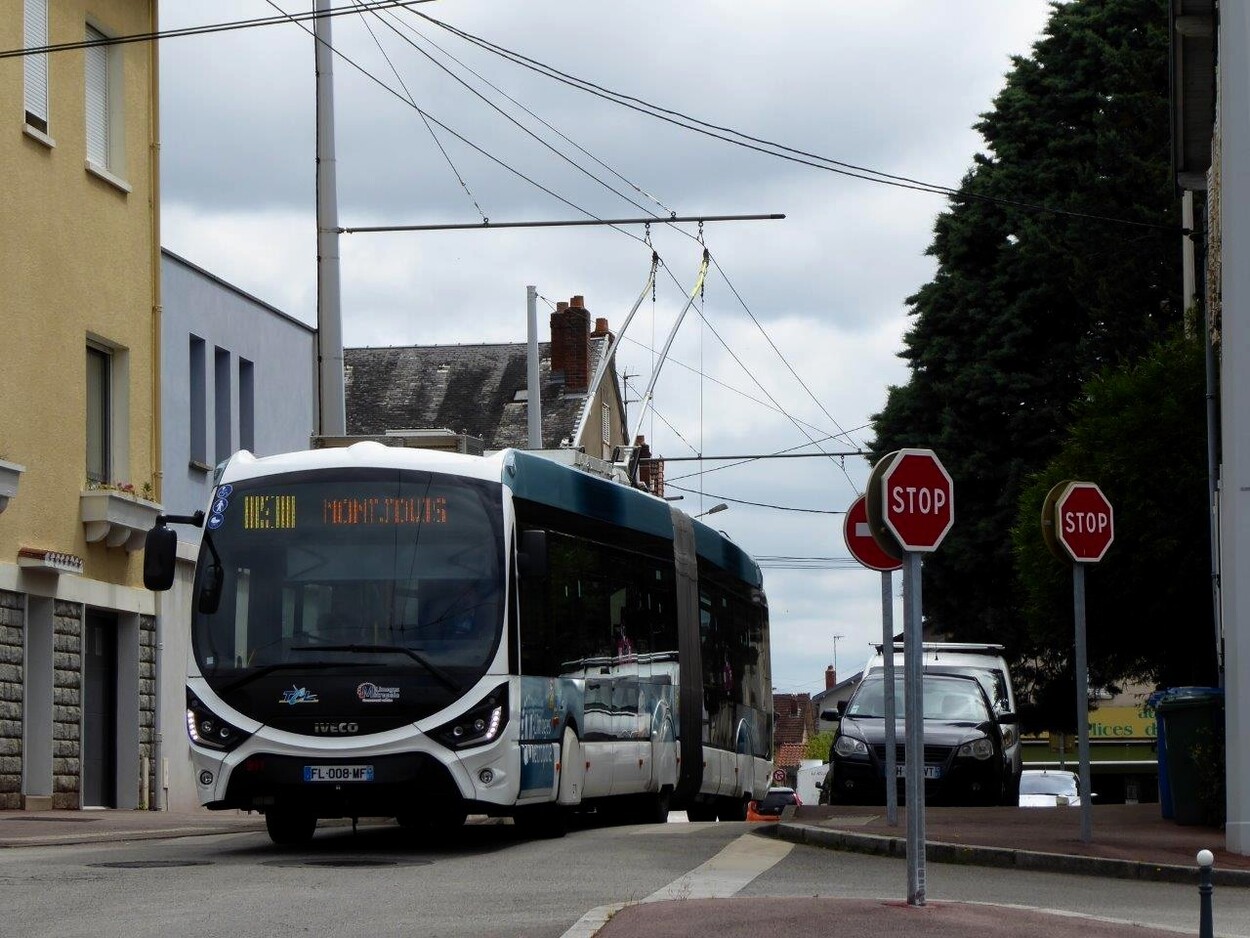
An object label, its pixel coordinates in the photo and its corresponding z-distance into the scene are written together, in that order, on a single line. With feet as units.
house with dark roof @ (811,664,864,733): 405.39
